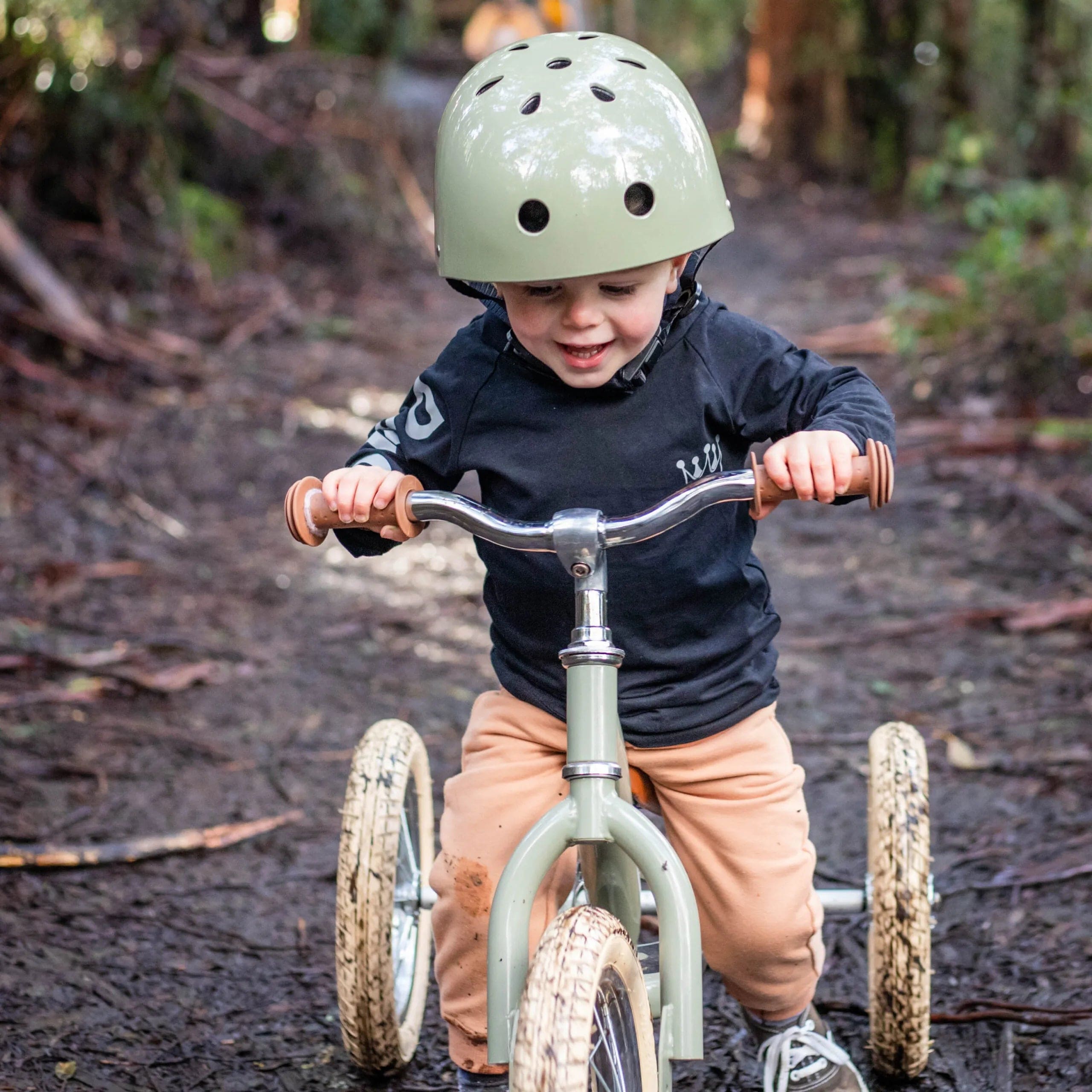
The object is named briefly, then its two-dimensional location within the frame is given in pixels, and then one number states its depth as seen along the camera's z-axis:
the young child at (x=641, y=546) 2.17
